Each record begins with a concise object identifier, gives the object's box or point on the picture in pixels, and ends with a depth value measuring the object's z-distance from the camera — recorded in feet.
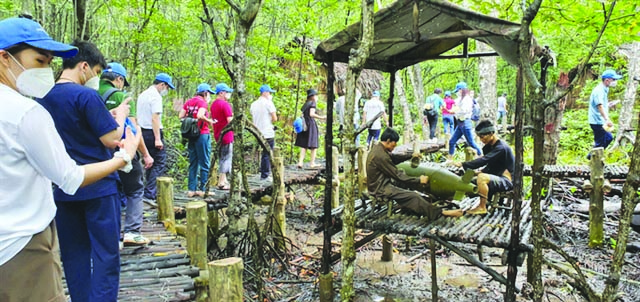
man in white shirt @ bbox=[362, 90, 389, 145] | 37.50
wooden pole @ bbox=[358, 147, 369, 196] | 27.55
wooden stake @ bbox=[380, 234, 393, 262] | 26.25
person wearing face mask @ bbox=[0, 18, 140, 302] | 5.61
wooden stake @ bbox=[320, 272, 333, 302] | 19.43
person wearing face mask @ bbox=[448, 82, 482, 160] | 34.91
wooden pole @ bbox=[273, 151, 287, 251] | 25.30
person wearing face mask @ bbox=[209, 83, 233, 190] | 24.00
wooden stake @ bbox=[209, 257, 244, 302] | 10.65
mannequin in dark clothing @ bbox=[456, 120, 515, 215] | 19.39
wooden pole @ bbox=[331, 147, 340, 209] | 30.48
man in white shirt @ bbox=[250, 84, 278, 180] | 26.78
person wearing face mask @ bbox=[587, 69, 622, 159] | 27.43
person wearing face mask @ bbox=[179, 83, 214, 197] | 22.50
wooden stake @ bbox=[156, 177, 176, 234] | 17.81
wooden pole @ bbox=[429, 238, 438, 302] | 19.56
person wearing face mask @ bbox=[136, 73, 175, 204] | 19.61
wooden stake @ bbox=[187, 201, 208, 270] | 14.94
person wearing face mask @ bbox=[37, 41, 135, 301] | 9.23
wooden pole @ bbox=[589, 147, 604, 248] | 23.73
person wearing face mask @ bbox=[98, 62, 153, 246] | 13.41
